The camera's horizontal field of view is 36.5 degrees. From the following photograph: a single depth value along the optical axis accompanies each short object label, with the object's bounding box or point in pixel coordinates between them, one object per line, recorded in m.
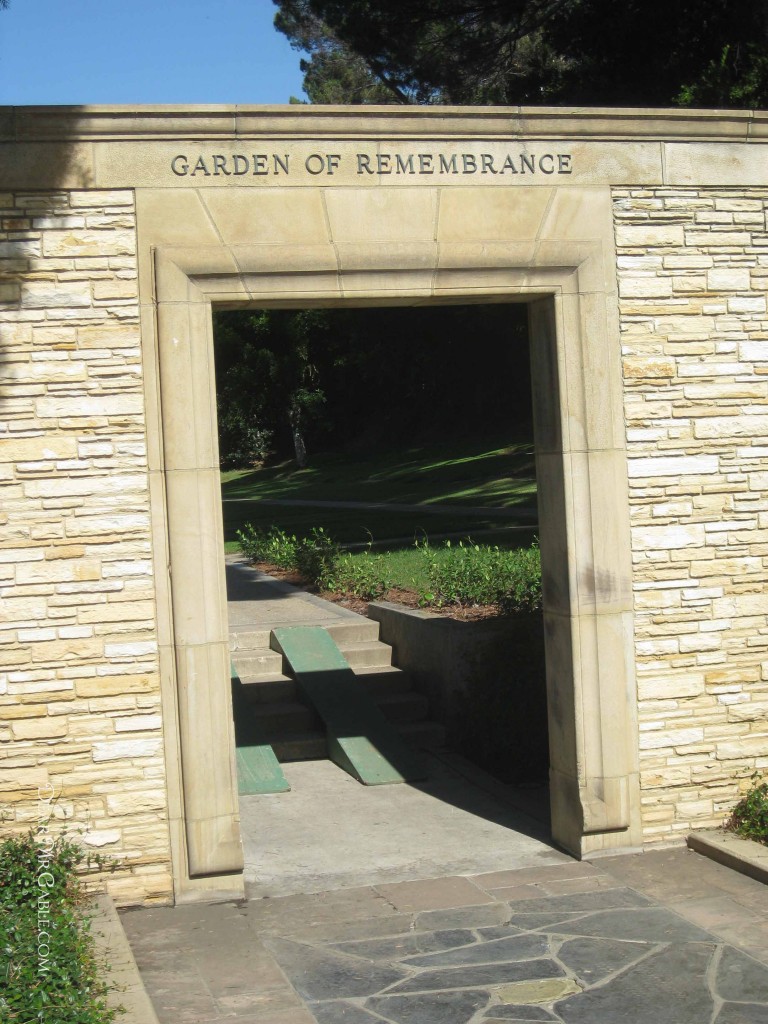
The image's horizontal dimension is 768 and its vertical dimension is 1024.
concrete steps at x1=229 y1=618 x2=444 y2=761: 9.45
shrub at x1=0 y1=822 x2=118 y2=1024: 4.29
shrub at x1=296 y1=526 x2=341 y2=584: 13.73
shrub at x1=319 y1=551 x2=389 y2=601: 12.67
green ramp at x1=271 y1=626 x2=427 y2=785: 8.76
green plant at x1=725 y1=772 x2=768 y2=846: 6.91
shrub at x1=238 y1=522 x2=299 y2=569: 15.32
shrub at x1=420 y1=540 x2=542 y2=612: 10.89
